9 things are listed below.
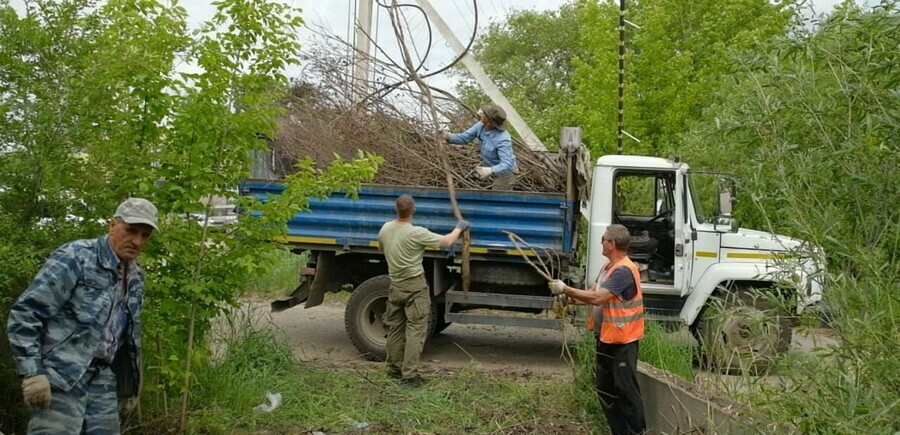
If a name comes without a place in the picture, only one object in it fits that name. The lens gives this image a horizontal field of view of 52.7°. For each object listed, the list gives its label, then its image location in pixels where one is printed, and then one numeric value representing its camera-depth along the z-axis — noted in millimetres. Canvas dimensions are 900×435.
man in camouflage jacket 3986
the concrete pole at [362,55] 9852
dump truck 8977
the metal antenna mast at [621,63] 14633
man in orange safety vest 5949
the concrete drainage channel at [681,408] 4945
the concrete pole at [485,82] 10578
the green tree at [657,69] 17812
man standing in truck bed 9156
